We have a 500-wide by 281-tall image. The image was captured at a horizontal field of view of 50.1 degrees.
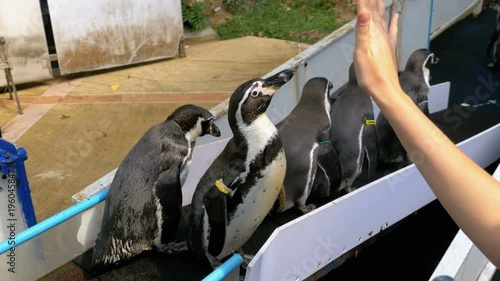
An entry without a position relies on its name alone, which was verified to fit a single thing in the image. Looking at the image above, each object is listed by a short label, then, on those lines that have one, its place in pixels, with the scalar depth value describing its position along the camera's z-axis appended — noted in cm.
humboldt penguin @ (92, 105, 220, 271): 184
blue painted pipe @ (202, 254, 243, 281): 149
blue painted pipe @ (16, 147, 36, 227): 204
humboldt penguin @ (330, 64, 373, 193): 247
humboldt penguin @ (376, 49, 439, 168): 262
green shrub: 643
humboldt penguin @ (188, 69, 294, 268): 184
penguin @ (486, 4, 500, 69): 458
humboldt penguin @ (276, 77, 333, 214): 224
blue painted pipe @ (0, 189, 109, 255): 179
